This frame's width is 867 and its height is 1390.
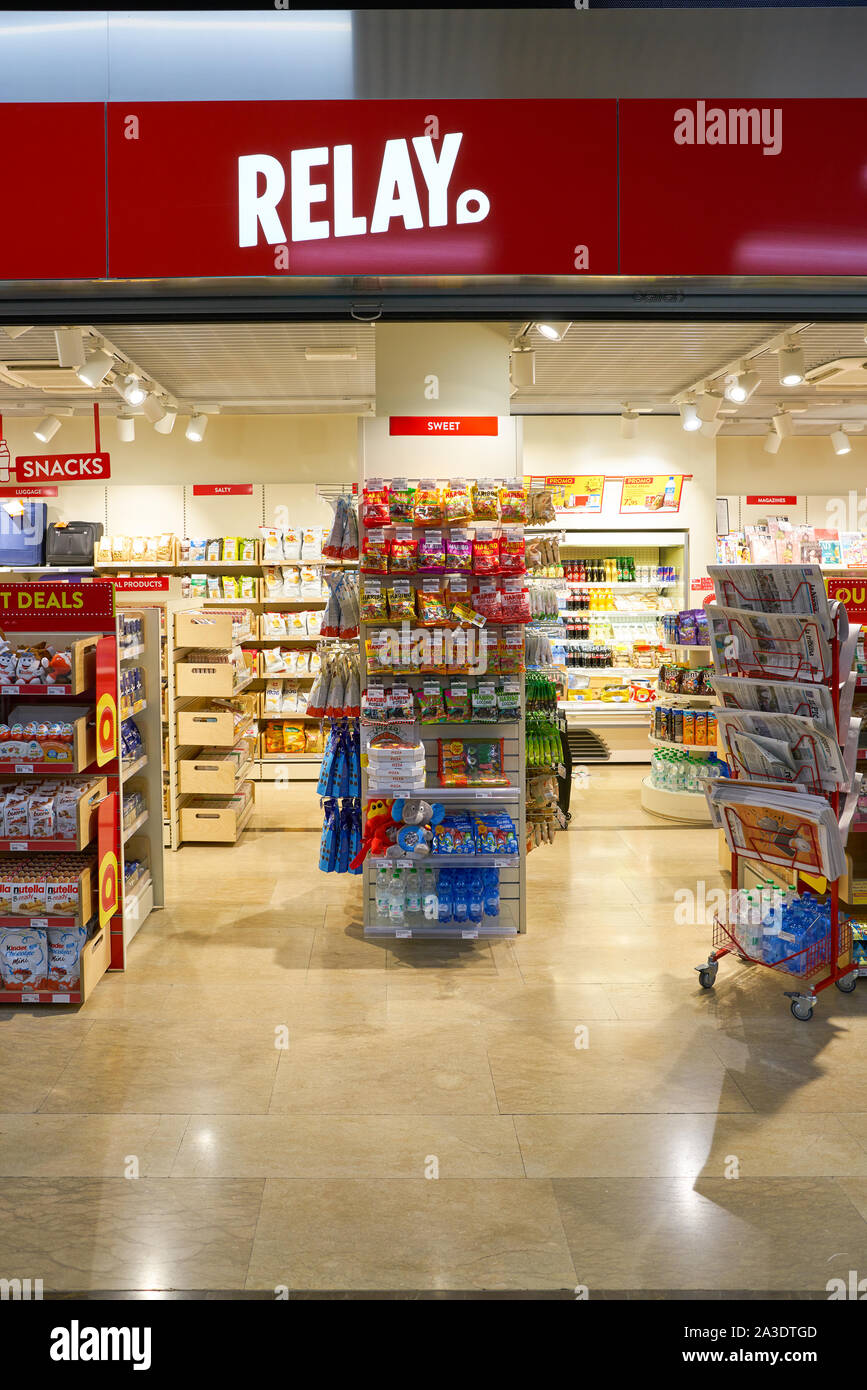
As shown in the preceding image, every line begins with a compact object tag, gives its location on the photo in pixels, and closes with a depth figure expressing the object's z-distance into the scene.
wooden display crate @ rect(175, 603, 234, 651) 7.53
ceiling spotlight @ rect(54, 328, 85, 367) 6.38
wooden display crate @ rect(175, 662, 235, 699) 7.49
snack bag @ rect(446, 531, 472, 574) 5.24
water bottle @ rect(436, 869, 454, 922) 5.40
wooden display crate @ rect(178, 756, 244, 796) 7.60
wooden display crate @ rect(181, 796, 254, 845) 7.62
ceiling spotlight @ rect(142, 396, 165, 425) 9.07
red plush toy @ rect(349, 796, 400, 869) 5.25
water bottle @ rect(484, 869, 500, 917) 5.40
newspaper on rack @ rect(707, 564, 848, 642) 4.28
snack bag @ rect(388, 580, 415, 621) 5.26
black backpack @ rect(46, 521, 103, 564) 10.01
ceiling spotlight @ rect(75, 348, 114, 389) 6.84
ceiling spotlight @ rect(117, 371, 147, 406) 8.35
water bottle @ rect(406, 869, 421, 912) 5.43
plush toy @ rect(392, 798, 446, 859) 5.16
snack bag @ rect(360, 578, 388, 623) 5.29
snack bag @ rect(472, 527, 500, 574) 5.24
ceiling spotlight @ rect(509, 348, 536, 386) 7.39
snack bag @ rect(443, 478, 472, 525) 5.21
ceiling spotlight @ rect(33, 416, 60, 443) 9.99
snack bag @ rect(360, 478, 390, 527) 5.23
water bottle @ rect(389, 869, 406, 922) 5.41
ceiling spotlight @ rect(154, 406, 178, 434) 10.06
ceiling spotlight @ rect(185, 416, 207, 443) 10.36
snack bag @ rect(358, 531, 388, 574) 5.24
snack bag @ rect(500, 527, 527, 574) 5.28
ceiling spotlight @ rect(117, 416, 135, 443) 9.67
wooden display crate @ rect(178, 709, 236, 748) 7.61
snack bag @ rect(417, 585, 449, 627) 5.25
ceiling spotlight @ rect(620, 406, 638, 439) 10.17
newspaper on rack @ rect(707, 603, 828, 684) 4.37
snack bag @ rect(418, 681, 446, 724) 5.35
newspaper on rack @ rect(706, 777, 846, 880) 4.29
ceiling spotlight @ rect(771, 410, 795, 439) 10.19
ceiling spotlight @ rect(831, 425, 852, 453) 11.31
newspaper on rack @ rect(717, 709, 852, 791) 4.36
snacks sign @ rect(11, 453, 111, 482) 6.59
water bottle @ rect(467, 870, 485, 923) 5.38
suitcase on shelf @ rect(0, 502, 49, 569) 10.33
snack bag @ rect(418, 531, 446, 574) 5.23
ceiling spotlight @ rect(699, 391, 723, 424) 9.44
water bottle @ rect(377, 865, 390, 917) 5.43
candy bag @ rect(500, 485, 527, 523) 5.32
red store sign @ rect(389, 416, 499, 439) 5.46
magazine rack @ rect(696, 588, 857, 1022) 4.41
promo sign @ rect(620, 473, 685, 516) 11.03
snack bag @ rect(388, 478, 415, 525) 5.23
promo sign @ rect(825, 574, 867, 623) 5.06
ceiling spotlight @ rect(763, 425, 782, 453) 11.25
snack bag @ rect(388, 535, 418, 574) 5.23
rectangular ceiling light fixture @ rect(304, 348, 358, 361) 8.10
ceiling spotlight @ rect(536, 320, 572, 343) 6.28
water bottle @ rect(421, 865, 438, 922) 5.42
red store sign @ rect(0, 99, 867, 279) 3.00
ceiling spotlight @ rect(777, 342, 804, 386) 7.29
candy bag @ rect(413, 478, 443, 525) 5.22
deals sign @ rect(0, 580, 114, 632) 4.99
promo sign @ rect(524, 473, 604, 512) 11.02
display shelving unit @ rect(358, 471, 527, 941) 5.47
